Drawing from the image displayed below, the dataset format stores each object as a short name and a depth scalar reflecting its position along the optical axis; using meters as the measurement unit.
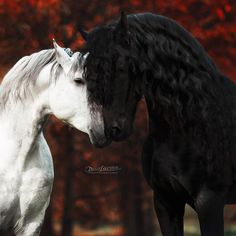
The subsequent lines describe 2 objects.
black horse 9.87
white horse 10.54
